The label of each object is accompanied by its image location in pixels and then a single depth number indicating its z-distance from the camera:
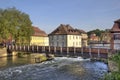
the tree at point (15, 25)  25.14
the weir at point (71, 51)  15.32
